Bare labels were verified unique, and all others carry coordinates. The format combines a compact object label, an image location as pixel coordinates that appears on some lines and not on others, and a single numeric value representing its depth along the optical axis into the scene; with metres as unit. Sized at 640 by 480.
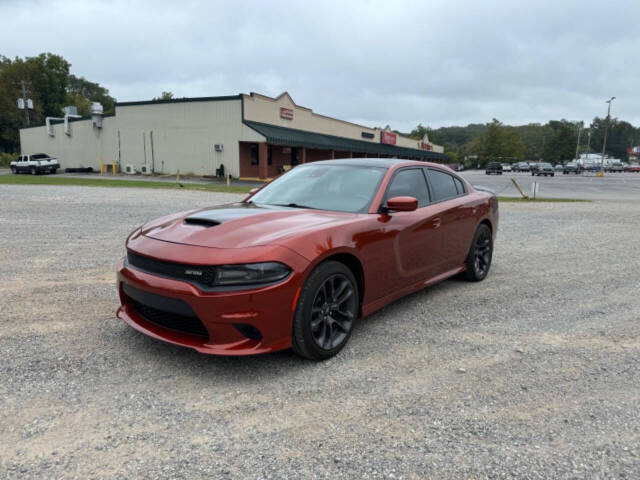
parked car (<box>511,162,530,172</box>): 75.55
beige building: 31.89
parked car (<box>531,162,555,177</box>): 51.91
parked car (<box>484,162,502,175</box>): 60.16
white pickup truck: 37.59
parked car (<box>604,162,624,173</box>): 82.75
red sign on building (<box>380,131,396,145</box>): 56.78
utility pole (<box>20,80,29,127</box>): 61.36
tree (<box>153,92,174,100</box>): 90.10
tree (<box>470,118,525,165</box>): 121.81
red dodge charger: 2.88
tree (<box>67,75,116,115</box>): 96.39
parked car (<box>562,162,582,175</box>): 66.25
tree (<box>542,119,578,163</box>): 126.94
